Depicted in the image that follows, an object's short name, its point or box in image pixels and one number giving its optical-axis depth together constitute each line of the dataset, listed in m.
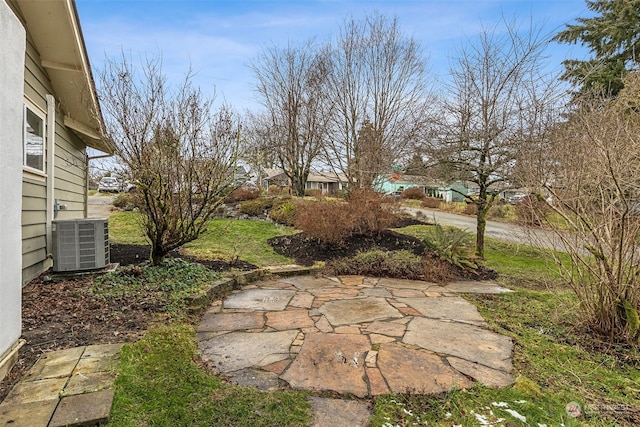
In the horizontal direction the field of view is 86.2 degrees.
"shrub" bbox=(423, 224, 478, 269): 5.87
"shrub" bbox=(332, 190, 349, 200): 11.04
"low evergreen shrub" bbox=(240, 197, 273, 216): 13.10
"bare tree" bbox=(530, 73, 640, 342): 2.71
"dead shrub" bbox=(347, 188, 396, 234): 7.10
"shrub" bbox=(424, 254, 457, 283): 5.29
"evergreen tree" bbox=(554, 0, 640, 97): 12.70
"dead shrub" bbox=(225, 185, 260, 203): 14.50
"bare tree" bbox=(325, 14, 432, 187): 11.48
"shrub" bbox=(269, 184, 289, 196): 19.32
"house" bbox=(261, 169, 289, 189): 31.30
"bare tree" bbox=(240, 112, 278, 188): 16.81
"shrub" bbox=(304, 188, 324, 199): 14.48
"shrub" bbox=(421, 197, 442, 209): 22.26
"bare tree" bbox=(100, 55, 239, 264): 4.29
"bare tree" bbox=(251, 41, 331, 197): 13.78
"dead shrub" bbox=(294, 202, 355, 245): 6.71
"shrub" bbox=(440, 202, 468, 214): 20.43
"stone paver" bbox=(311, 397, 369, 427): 1.84
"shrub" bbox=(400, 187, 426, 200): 25.09
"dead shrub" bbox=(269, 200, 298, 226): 10.66
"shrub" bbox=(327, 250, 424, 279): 5.54
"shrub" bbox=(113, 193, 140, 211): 12.83
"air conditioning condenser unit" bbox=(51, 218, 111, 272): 4.48
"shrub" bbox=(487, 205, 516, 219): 14.01
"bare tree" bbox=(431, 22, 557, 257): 6.16
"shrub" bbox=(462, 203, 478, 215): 18.95
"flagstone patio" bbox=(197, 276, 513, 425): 2.28
